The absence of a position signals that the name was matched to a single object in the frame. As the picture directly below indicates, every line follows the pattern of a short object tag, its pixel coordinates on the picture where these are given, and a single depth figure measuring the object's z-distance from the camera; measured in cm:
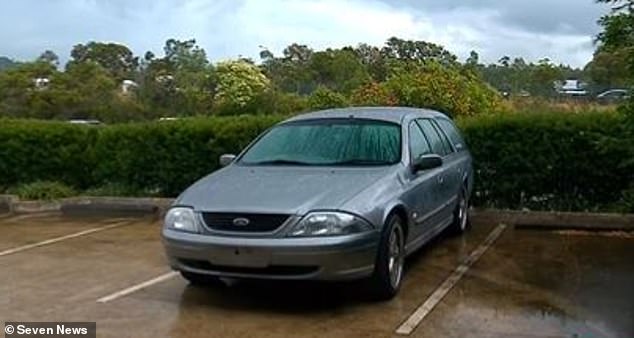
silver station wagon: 564
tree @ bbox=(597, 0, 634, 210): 695
